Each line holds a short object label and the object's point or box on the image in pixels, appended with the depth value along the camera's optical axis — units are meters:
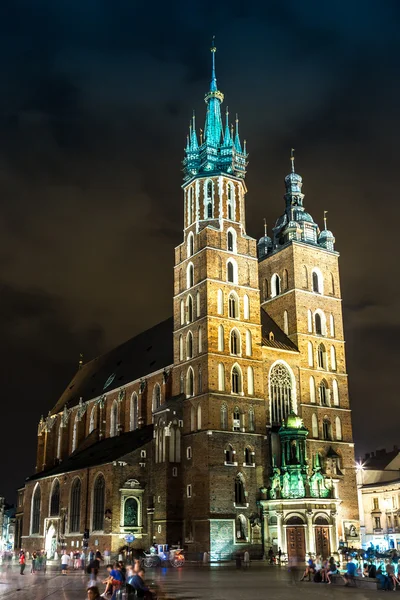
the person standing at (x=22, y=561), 39.42
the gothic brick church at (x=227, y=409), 47.75
